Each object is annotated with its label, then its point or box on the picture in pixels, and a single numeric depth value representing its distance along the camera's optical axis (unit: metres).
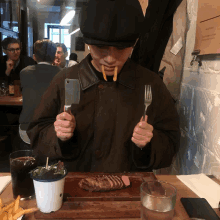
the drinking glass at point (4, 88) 2.58
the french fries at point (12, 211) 0.58
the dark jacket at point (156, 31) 1.30
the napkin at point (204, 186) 0.80
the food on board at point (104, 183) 0.80
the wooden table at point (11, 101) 2.37
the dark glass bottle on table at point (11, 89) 2.56
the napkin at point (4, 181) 0.79
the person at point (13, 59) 2.20
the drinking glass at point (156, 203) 0.62
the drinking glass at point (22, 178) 0.73
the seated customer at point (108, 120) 1.09
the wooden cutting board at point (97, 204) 0.67
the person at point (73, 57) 2.18
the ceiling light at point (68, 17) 2.18
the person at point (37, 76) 2.09
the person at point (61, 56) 2.16
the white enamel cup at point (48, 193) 0.66
